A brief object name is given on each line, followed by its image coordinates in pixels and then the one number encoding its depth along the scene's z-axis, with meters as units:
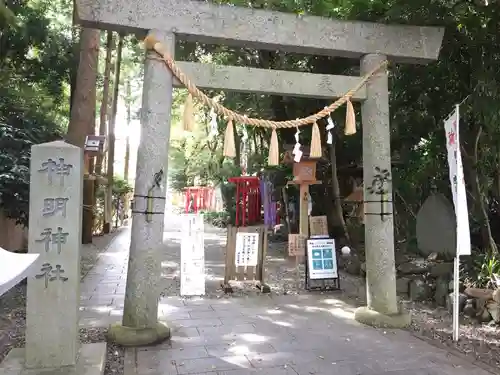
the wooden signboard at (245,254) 7.66
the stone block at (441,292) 6.87
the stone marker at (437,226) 7.20
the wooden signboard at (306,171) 9.98
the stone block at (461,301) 6.40
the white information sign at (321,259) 7.77
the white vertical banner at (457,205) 5.12
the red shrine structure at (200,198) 30.41
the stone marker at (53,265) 3.96
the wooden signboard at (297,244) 9.26
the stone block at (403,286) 7.64
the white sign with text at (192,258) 7.38
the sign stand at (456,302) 5.07
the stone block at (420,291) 7.28
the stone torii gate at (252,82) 4.89
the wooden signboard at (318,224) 10.56
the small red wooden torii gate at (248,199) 17.06
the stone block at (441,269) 7.32
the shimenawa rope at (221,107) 4.96
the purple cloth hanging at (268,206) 17.50
